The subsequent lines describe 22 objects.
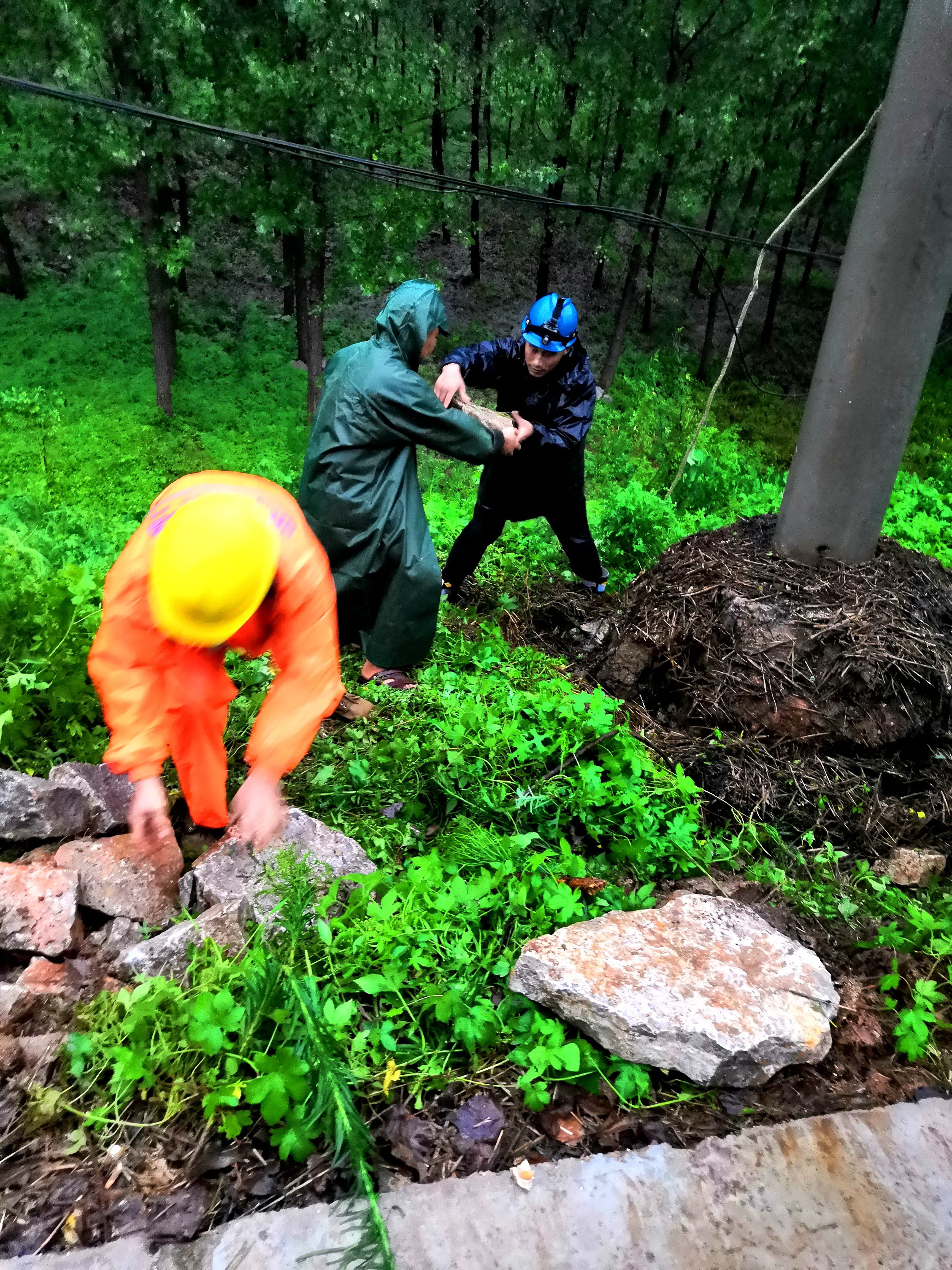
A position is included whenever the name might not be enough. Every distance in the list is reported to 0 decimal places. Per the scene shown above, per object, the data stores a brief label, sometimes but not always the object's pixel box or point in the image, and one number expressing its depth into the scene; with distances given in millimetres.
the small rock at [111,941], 2326
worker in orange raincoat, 1969
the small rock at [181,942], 2191
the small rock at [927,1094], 2068
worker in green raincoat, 3695
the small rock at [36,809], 2633
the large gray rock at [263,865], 2467
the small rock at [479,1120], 1924
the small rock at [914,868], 3033
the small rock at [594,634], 4793
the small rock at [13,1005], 2018
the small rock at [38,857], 2561
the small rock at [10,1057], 1888
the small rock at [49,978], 2141
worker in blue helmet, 4520
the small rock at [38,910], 2254
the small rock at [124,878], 2475
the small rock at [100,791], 2803
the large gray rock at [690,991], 2014
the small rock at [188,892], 2518
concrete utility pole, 2959
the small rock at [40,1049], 1912
